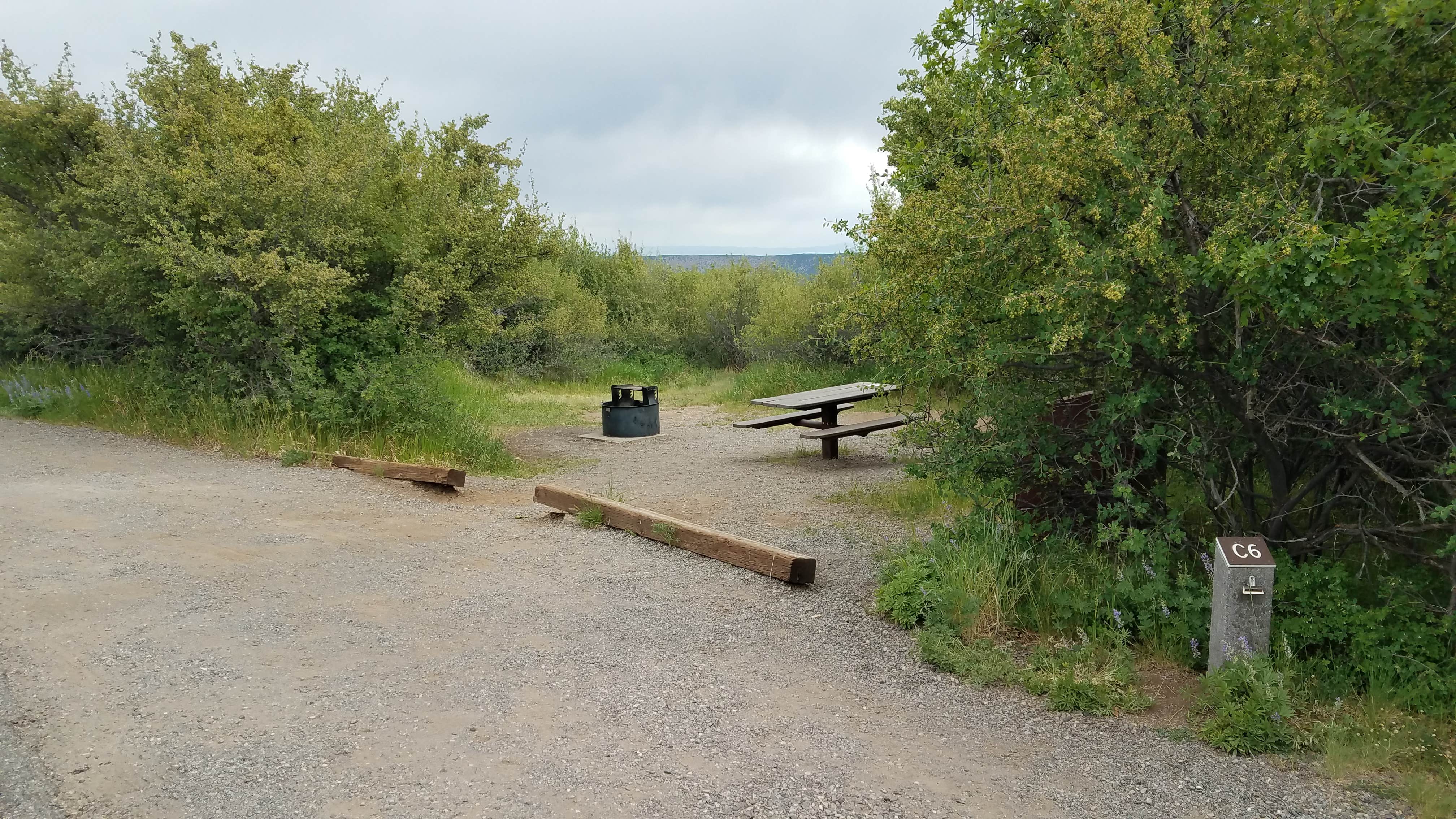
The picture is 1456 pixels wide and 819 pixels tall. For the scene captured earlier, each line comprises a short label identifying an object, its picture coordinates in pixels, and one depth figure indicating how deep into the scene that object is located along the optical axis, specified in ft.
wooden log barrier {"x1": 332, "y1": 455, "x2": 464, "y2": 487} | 25.53
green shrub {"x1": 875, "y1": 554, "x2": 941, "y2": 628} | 14.78
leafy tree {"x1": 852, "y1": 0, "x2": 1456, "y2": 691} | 10.23
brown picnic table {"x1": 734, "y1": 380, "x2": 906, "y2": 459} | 30.86
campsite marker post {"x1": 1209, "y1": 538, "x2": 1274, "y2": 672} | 11.42
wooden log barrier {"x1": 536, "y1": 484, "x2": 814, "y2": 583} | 17.02
